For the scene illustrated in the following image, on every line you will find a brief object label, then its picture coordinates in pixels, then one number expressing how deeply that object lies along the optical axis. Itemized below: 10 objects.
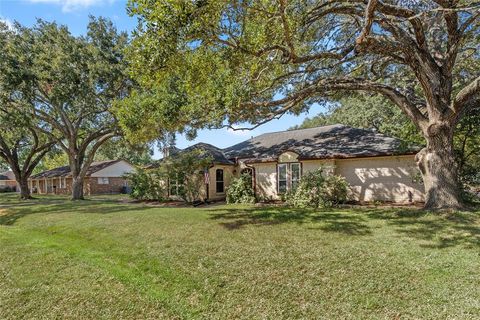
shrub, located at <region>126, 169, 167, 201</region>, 20.50
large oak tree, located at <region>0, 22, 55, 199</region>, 18.84
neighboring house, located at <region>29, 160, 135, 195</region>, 36.44
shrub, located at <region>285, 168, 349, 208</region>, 14.10
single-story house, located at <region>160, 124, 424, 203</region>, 14.82
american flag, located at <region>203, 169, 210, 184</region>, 18.08
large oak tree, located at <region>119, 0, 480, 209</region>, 7.46
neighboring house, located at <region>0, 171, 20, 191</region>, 61.52
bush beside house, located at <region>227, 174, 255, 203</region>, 17.89
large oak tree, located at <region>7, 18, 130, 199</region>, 19.14
